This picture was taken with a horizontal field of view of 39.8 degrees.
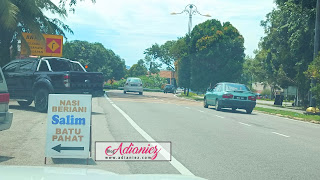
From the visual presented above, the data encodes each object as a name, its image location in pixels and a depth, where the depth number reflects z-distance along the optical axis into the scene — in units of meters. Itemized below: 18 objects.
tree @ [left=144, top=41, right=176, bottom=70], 93.06
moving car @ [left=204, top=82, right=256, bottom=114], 22.28
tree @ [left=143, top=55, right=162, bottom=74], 112.06
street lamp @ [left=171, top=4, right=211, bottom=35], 45.96
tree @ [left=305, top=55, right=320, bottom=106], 20.67
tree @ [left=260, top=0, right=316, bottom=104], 27.52
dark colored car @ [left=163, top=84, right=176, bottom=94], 70.38
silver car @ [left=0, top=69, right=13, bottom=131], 8.69
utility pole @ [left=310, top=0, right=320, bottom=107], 23.38
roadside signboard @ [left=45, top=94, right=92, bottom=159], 7.41
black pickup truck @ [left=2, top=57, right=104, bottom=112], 16.31
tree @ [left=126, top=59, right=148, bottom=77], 123.05
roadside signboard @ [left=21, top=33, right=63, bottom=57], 29.46
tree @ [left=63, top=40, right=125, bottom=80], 75.88
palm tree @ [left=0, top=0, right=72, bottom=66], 22.70
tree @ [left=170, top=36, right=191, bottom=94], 49.78
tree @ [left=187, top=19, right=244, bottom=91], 45.97
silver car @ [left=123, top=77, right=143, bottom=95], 43.19
